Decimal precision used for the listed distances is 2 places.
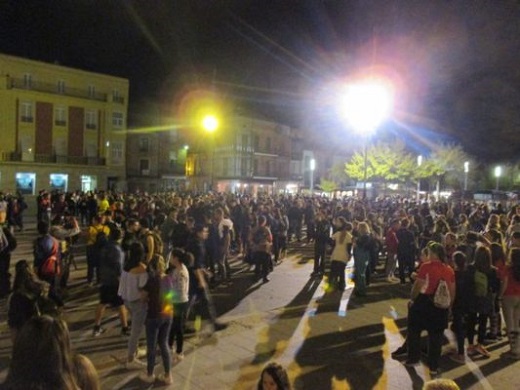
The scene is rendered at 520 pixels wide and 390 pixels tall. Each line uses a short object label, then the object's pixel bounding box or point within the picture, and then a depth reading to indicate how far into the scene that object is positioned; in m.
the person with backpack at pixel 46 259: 7.20
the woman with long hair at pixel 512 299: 6.85
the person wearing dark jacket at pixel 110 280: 6.73
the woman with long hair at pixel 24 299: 4.14
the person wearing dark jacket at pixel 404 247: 11.63
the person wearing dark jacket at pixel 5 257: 8.28
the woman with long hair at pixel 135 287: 5.49
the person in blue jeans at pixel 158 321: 5.33
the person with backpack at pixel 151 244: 6.60
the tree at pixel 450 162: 45.19
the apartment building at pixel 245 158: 51.06
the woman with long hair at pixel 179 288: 5.81
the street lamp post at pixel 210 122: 15.95
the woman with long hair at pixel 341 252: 10.26
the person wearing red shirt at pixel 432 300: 5.87
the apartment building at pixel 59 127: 39.88
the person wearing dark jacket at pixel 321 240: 11.93
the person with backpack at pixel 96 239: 9.12
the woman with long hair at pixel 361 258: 10.16
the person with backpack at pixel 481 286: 6.79
